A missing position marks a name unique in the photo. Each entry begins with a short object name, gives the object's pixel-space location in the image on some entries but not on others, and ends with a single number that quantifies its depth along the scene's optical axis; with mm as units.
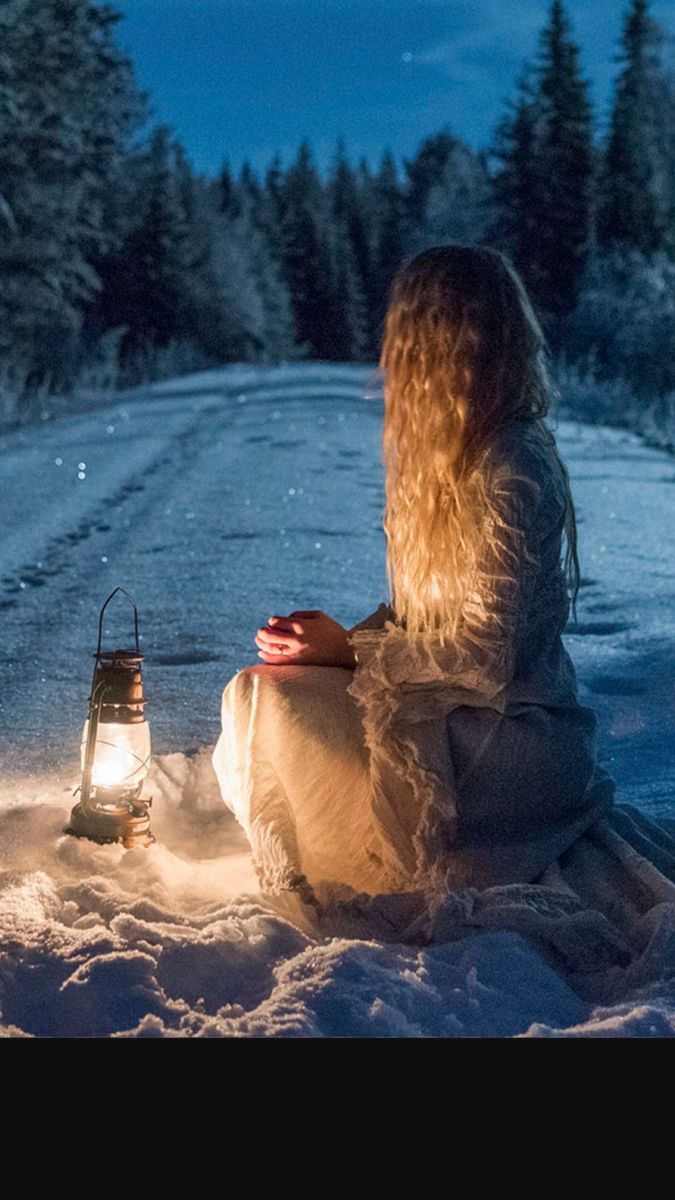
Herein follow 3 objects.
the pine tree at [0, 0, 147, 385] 16812
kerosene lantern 2795
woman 2367
